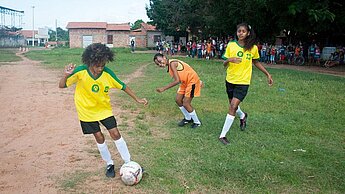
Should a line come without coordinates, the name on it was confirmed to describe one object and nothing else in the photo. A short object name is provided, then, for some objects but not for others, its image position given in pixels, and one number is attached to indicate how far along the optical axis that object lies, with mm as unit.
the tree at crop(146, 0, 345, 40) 18219
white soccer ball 4355
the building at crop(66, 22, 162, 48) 60531
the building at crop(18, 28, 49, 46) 87819
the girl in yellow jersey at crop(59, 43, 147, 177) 4355
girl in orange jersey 6609
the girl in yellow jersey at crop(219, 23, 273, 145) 5996
